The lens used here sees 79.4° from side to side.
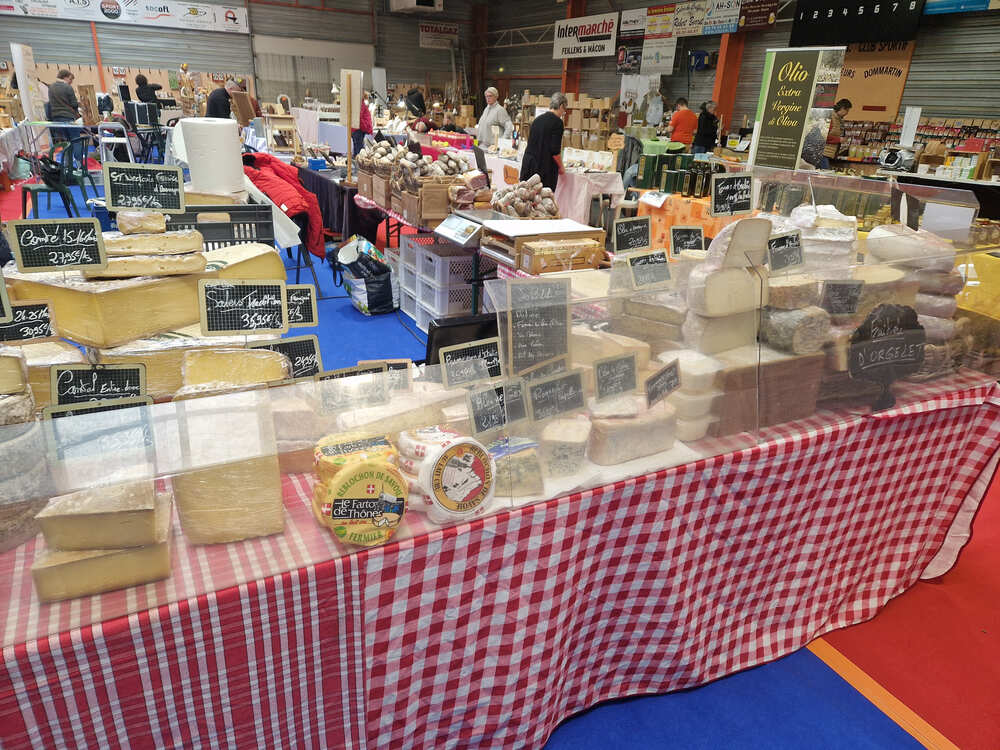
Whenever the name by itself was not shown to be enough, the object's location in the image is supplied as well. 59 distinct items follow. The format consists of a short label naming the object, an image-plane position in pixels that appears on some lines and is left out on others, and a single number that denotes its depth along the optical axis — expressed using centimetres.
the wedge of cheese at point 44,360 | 151
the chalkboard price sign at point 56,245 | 150
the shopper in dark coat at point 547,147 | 657
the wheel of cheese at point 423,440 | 149
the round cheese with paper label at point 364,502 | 134
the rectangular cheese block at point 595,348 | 188
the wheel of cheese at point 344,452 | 139
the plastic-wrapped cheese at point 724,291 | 189
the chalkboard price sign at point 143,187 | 178
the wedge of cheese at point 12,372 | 126
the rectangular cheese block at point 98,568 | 116
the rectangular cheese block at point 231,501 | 129
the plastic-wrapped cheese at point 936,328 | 228
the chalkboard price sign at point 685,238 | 277
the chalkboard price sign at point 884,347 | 207
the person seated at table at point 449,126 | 1334
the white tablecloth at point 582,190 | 709
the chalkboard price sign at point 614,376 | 174
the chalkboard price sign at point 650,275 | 214
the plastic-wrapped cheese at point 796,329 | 195
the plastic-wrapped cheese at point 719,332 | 195
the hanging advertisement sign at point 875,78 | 1004
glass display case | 121
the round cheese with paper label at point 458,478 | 144
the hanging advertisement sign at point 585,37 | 1594
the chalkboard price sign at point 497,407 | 158
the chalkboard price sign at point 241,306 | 157
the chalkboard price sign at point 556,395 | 165
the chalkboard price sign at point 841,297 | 206
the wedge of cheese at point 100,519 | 116
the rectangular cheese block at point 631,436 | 175
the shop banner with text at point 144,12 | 1595
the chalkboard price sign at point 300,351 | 165
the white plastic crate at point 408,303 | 582
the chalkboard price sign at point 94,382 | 135
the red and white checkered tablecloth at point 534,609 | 122
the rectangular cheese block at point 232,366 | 156
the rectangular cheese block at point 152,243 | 175
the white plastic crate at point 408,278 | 573
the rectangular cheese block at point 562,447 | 168
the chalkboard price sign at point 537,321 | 165
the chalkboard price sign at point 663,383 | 183
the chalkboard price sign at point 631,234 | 282
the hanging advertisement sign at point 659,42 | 1408
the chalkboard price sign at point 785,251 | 214
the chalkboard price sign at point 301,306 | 166
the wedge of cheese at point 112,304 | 171
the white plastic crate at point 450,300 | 512
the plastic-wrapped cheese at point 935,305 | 228
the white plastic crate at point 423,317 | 550
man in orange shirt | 970
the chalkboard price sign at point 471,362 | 163
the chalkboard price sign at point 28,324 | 146
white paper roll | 273
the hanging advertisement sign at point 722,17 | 1248
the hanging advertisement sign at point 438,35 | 2122
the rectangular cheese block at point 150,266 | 174
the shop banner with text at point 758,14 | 1177
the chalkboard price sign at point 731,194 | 286
